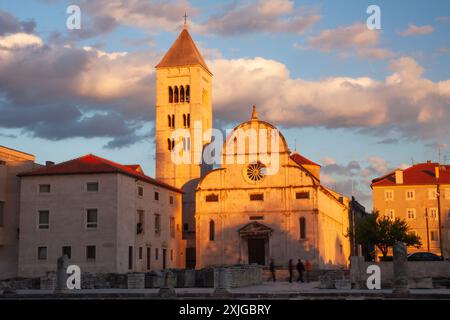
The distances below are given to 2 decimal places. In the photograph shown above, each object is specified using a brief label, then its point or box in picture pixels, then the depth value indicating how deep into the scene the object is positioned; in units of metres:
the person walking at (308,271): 51.85
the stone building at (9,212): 54.91
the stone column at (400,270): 31.20
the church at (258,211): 64.94
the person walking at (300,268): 48.44
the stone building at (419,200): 80.53
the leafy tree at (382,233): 68.88
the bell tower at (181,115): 85.06
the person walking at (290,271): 48.35
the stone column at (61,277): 36.00
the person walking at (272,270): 51.70
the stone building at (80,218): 53.22
